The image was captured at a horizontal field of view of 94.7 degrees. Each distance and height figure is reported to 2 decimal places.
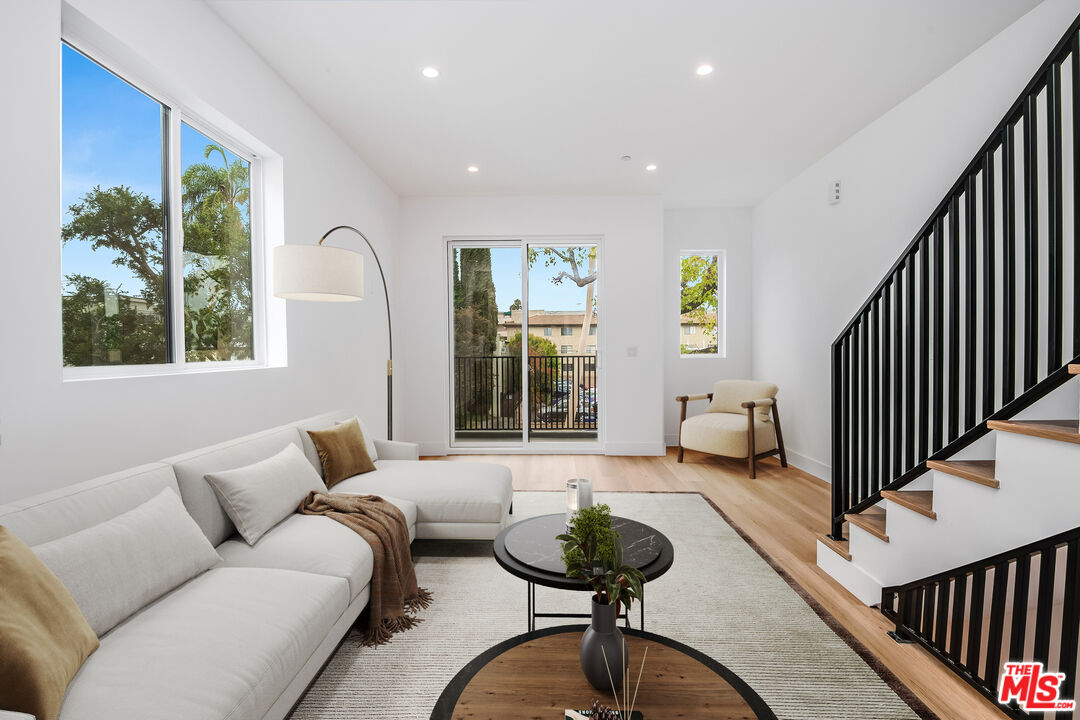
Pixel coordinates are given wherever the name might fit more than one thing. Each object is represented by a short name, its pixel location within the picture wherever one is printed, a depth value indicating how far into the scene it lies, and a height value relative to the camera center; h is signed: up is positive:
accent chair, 4.61 -0.70
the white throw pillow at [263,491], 1.99 -0.58
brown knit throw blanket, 2.08 -0.88
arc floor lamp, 2.55 +0.44
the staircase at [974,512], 1.64 -0.60
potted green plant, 1.18 -0.60
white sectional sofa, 1.14 -0.75
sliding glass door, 5.54 +0.24
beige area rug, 1.67 -1.16
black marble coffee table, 1.71 -0.74
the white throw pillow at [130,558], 1.31 -0.59
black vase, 1.18 -0.71
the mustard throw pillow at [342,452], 2.77 -0.56
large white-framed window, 2.00 +0.59
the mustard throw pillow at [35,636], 1.00 -0.61
